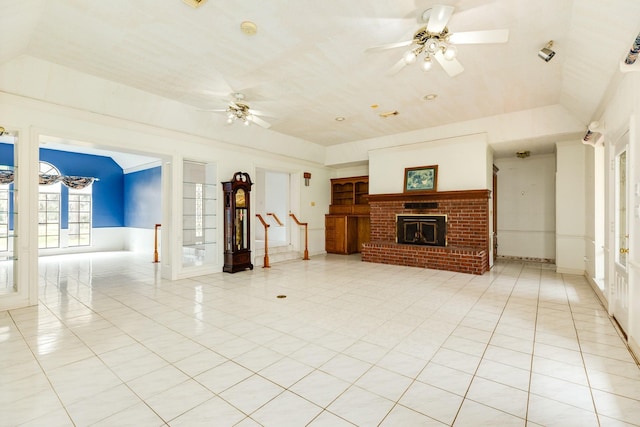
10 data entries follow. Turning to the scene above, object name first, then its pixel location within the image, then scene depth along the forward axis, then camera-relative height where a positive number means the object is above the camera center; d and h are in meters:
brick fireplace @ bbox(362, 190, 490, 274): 6.26 -0.37
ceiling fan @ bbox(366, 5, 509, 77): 2.63 +1.76
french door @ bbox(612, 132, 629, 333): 3.15 -0.28
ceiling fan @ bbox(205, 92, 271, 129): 4.84 +1.77
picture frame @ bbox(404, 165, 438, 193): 6.93 +0.90
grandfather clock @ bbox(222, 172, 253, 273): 6.29 -0.19
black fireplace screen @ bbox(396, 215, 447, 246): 6.85 -0.35
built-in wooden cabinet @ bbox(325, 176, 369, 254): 9.00 -0.02
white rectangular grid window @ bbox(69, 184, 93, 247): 9.94 -0.02
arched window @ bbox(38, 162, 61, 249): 9.34 +0.18
